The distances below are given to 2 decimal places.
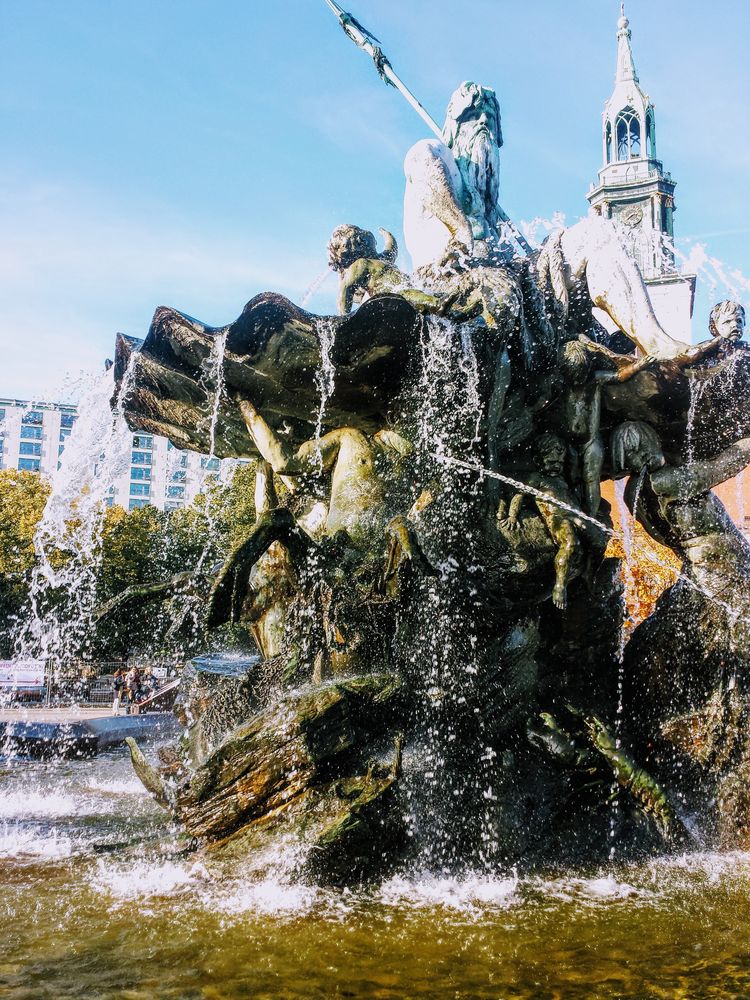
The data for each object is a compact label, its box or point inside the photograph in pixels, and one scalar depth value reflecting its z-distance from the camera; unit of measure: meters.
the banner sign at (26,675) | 26.78
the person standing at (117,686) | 24.72
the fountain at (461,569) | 6.16
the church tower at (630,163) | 65.69
